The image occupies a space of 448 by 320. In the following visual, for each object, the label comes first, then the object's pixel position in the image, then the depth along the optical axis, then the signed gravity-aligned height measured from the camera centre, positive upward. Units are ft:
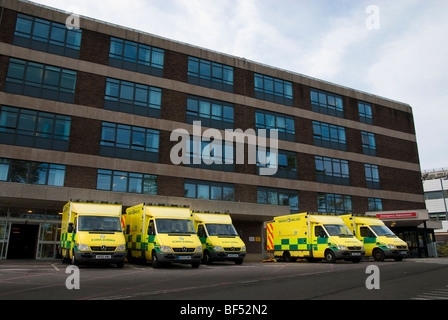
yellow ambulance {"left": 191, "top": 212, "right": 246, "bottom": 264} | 55.83 +1.58
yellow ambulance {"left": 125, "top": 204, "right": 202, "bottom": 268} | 48.24 +1.63
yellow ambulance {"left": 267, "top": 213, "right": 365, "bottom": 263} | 60.23 +1.61
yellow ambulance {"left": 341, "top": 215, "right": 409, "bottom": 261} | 66.49 +1.99
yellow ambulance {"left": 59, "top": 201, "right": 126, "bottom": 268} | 46.37 +1.86
